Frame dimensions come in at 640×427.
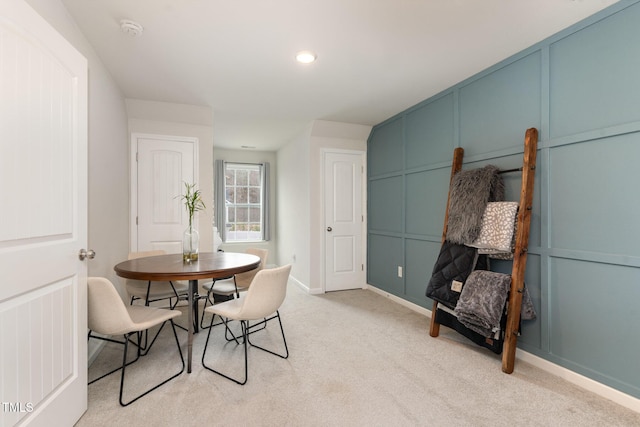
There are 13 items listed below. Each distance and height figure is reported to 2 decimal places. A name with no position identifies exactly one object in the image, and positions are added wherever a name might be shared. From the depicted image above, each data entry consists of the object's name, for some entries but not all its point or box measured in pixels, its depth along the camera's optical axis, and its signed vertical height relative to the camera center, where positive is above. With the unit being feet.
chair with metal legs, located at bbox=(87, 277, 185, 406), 5.63 -1.98
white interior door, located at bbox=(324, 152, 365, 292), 13.98 -0.45
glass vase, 8.00 -0.91
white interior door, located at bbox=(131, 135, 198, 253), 11.27 +0.82
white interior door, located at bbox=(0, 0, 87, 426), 3.85 -0.17
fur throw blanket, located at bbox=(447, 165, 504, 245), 8.06 +0.36
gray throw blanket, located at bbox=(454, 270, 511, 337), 7.14 -2.18
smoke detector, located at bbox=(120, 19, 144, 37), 6.43 +3.99
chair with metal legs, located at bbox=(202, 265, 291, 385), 6.49 -1.98
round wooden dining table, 6.43 -1.33
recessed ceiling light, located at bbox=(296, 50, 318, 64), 7.72 +4.03
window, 19.47 +0.59
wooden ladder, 7.00 -0.96
